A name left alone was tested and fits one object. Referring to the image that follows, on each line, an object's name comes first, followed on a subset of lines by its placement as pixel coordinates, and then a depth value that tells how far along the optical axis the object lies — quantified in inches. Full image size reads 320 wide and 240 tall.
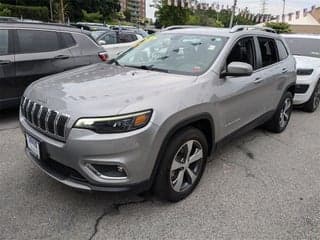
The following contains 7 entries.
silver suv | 72.5
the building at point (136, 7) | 3261.8
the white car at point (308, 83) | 184.8
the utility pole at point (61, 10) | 824.1
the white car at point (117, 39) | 277.9
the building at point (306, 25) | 951.6
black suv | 144.3
